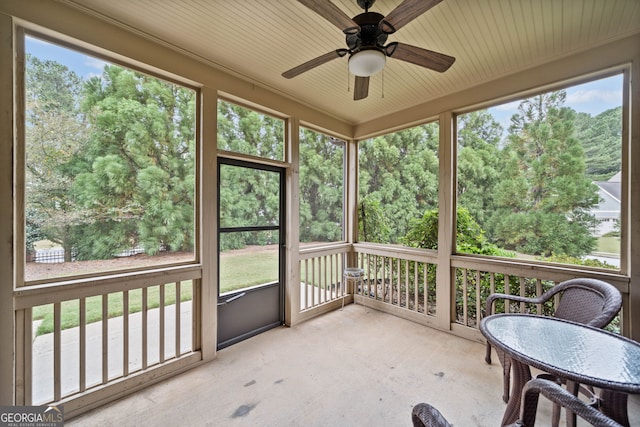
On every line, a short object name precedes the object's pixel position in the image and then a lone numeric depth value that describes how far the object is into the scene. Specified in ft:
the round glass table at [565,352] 3.92
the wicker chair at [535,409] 2.56
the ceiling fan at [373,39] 4.79
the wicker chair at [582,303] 5.61
